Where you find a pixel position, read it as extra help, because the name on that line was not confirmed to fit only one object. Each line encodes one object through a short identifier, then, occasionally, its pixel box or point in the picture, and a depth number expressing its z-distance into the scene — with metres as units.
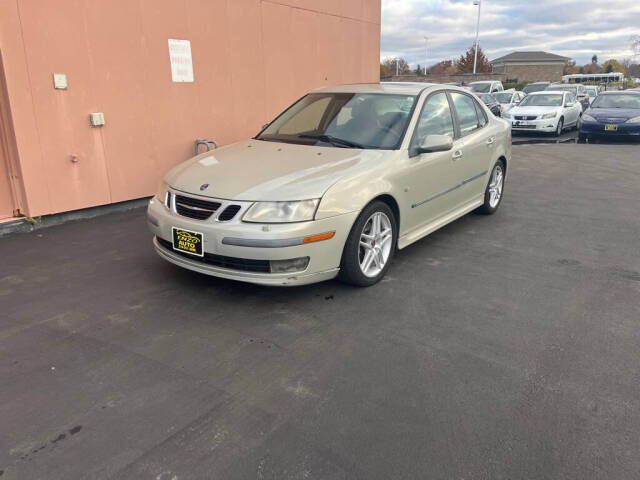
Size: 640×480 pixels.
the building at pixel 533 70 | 73.12
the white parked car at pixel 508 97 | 21.42
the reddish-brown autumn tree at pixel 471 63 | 69.00
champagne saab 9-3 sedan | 3.66
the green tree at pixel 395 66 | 86.55
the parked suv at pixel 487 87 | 24.68
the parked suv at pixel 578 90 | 22.66
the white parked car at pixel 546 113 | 15.87
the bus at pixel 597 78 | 51.38
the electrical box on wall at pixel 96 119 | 6.20
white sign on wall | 6.98
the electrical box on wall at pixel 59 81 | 5.79
